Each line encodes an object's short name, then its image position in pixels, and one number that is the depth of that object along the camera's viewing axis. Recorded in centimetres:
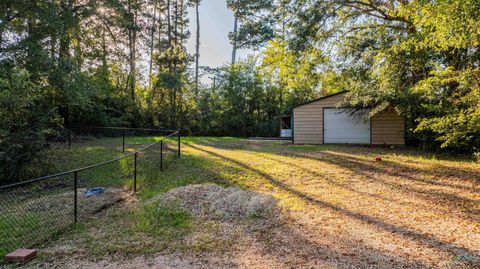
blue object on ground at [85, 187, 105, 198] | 608
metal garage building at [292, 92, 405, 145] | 1399
